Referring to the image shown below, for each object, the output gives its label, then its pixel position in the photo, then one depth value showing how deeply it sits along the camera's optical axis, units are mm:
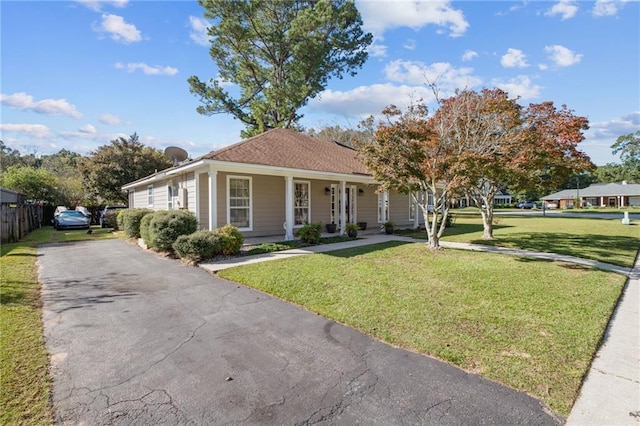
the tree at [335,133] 37688
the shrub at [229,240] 9094
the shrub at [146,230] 10693
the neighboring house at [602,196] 57344
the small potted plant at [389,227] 15406
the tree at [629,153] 66819
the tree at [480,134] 9303
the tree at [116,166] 25688
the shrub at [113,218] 19620
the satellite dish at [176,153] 16512
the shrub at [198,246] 8609
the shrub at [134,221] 13648
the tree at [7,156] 51725
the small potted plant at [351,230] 13414
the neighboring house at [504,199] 82144
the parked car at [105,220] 21438
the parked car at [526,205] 62438
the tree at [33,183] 27359
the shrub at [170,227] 9555
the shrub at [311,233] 11492
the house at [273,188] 11516
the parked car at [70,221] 20719
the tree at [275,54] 22250
